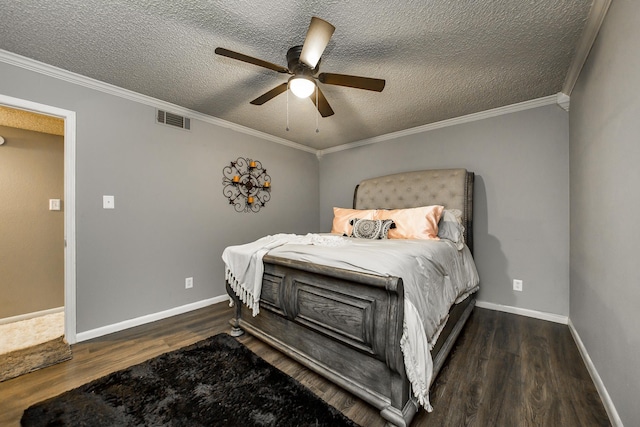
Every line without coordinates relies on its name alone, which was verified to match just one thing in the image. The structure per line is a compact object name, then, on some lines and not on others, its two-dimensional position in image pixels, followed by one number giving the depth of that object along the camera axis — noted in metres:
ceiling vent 2.75
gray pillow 2.52
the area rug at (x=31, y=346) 1.84
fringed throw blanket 2.01
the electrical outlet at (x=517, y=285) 2.75
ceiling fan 1.48
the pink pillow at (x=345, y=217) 3.15
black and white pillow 2.69
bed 1.28
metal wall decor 3.33
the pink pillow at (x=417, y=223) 2.52
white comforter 1.28
